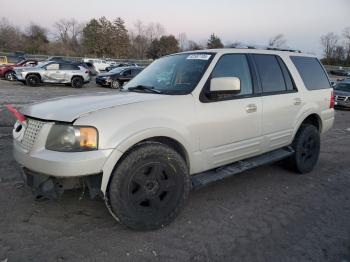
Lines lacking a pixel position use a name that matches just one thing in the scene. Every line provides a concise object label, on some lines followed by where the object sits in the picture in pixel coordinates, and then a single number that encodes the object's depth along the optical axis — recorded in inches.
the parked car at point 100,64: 1614.2
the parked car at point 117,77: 874.2
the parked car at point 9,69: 932.7
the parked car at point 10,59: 1188.6
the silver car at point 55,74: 802.8
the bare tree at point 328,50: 3565.5
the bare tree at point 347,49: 3373.0
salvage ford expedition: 116.5
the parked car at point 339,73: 1870.2
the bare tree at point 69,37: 3454.7
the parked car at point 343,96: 622.2
